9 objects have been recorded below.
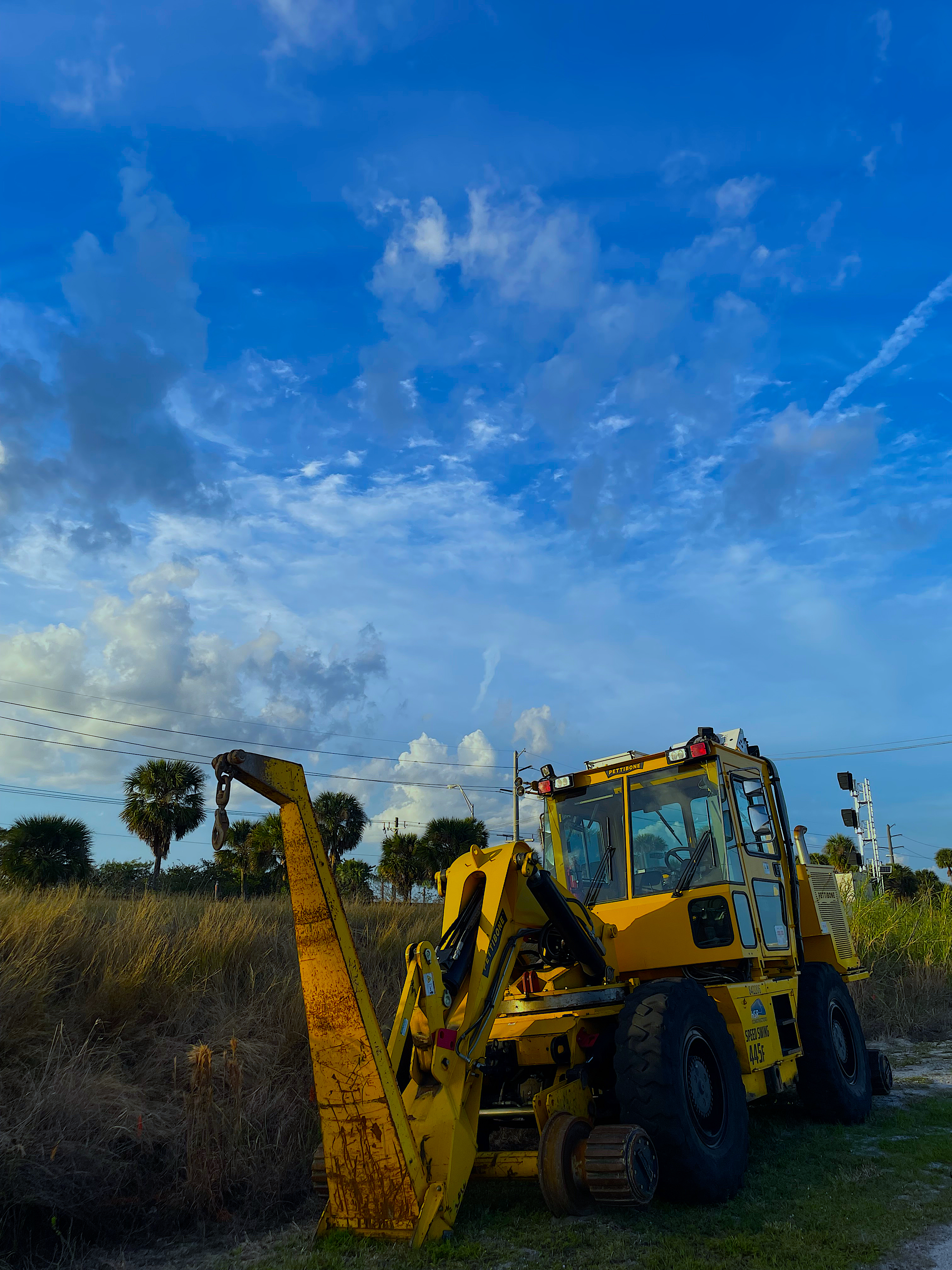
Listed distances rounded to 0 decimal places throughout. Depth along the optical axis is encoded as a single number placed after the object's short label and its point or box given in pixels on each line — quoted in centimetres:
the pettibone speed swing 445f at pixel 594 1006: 470
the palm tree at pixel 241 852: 3406
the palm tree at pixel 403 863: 3738
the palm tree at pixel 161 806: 3133
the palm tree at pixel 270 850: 3203
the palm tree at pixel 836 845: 3978
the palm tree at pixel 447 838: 3750
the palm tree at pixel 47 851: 2242
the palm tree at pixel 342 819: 3594
